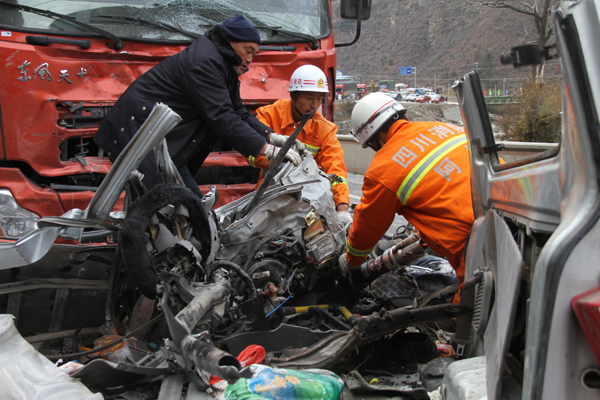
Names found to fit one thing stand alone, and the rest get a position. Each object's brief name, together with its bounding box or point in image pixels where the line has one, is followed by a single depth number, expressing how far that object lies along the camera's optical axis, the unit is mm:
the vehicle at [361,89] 39416
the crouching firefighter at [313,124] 4520
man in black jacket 3498
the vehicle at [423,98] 33419
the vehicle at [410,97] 34869
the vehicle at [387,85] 45094
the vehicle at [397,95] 34388
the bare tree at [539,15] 14522
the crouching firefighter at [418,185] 2855
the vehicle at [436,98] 32844
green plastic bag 1977
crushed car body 1238
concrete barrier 11910
